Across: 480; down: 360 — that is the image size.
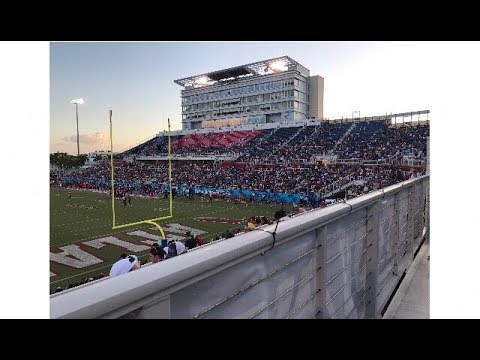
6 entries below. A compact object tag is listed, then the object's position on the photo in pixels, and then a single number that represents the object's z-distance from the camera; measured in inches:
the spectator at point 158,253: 186.3
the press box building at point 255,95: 2080.5
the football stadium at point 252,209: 40.8
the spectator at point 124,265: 143.1
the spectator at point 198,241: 316.5
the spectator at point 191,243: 275.3
